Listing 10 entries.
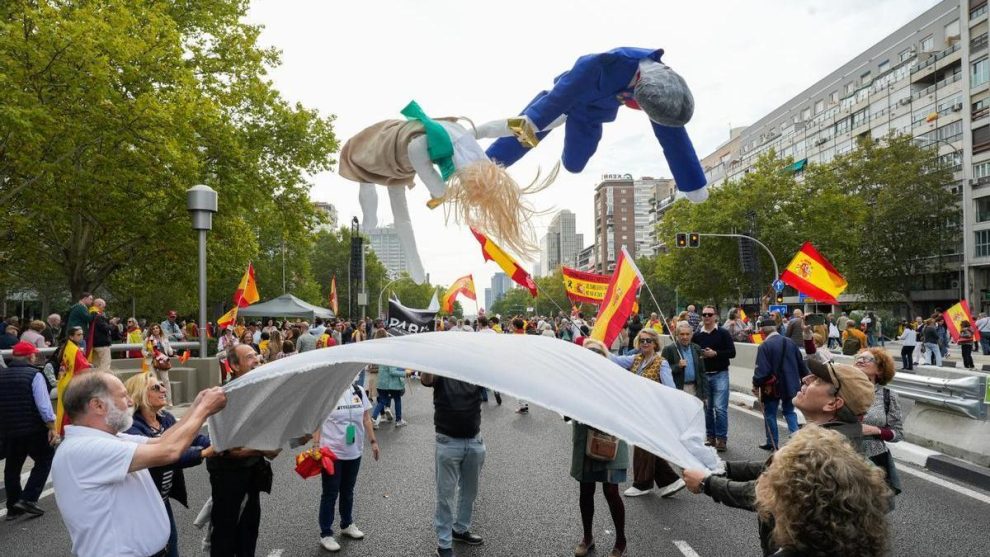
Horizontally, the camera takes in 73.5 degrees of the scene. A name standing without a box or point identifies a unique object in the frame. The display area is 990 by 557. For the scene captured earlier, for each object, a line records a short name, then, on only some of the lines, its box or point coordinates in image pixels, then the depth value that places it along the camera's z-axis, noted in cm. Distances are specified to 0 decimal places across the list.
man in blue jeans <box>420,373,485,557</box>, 512
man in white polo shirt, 279
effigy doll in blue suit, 279
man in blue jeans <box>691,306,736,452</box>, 872
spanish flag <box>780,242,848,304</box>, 1284
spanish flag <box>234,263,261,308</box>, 1820
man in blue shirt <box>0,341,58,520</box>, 624
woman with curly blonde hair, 210
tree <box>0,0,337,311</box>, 1406
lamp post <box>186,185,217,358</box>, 1188
